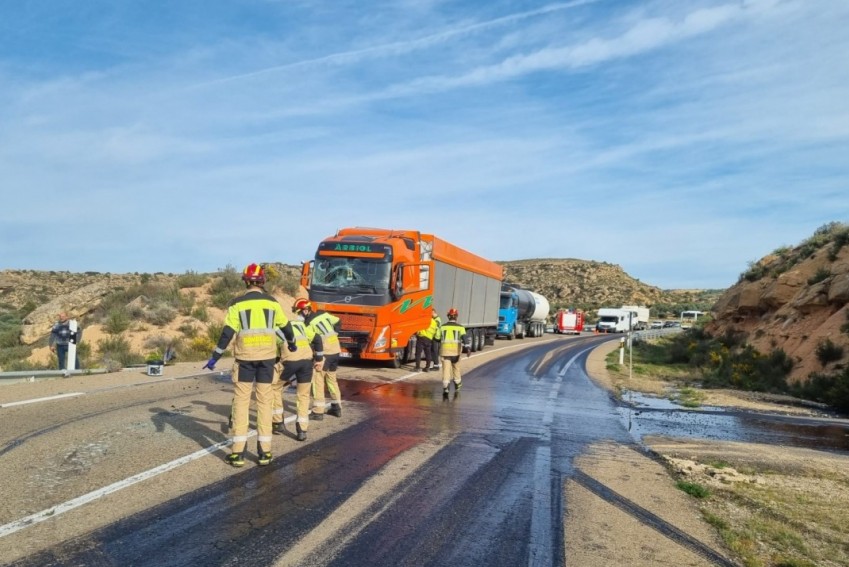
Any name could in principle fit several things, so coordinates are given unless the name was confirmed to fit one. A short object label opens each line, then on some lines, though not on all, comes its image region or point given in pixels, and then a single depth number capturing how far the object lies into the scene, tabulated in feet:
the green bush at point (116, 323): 85.56
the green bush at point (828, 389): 54.60
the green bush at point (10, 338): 86.74
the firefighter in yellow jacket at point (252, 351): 24.95
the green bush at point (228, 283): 110.11
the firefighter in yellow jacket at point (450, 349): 46.37
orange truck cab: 59.06
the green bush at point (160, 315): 90.12
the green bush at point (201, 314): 93.81
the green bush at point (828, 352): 67.15
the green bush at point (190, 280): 113.62
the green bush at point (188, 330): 86.83
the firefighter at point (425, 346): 65.46
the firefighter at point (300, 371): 29.66
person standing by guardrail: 53.67
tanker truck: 139.85
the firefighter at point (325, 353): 33.78
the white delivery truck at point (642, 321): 205.12
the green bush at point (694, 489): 24.21
